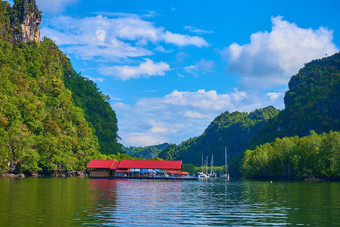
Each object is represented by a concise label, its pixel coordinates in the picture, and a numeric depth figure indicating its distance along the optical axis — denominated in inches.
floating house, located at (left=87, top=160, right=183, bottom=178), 4982.8
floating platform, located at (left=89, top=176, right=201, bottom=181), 4872.0
